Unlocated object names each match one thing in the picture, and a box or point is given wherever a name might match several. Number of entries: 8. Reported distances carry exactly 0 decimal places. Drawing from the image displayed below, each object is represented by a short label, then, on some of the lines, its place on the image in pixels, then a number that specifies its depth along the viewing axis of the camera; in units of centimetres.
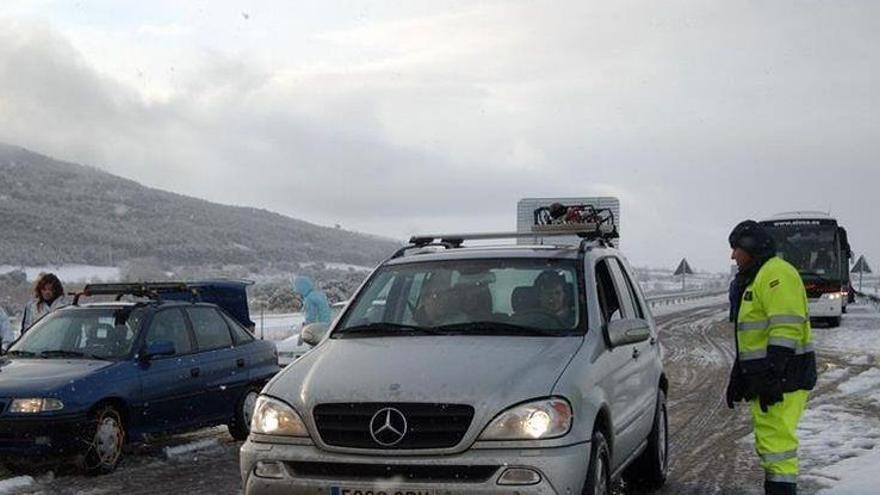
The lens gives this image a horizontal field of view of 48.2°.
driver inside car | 609
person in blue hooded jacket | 1487
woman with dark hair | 1161
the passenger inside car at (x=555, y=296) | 601
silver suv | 484
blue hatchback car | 826
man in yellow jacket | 614
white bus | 2864
